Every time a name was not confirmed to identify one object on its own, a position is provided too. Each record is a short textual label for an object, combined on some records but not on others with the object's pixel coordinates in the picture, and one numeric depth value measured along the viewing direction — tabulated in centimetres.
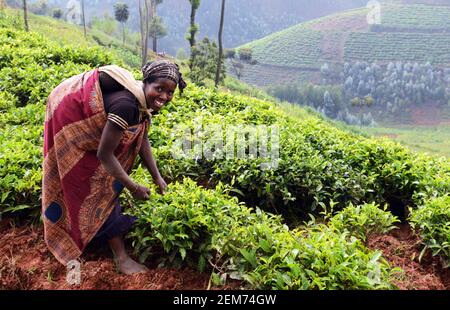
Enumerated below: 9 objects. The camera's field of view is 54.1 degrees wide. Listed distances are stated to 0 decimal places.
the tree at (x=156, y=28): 3873
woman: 260
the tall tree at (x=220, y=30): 1911
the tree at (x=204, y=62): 2343
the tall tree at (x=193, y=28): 2108
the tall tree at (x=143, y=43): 2308
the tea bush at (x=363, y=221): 334
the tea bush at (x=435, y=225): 313
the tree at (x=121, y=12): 3686
